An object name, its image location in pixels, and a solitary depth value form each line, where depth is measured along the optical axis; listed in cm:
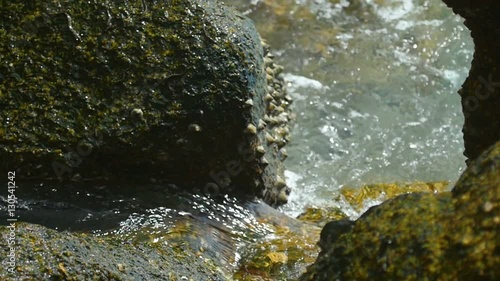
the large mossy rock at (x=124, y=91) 727
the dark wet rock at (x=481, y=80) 610
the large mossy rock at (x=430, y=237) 371
